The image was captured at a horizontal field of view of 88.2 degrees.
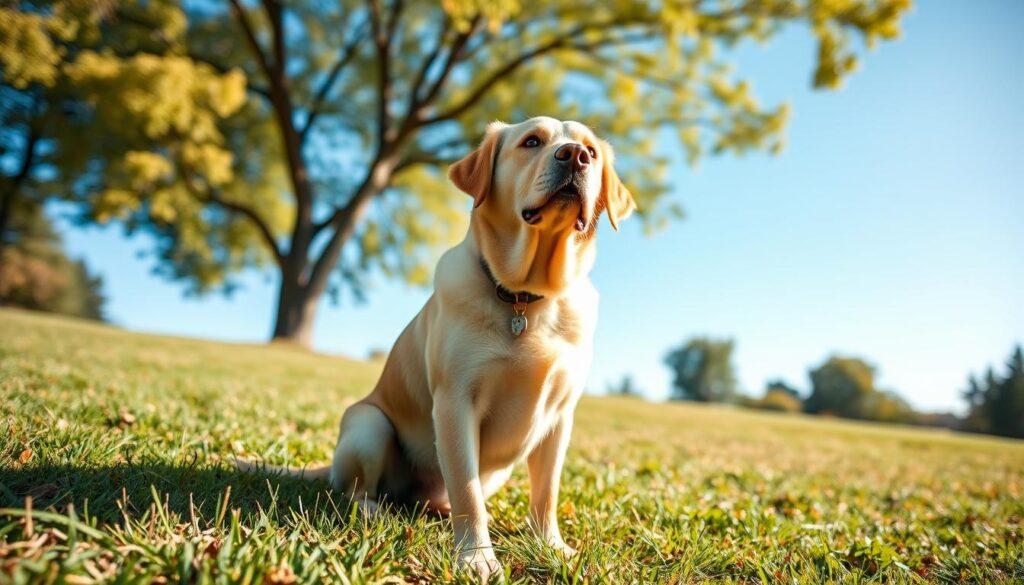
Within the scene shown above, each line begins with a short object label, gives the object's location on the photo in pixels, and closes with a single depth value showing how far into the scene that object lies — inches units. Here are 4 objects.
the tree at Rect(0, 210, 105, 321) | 1248.6
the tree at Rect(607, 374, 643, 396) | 2057.1
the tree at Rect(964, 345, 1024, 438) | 1381.6
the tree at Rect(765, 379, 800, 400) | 2476.4
